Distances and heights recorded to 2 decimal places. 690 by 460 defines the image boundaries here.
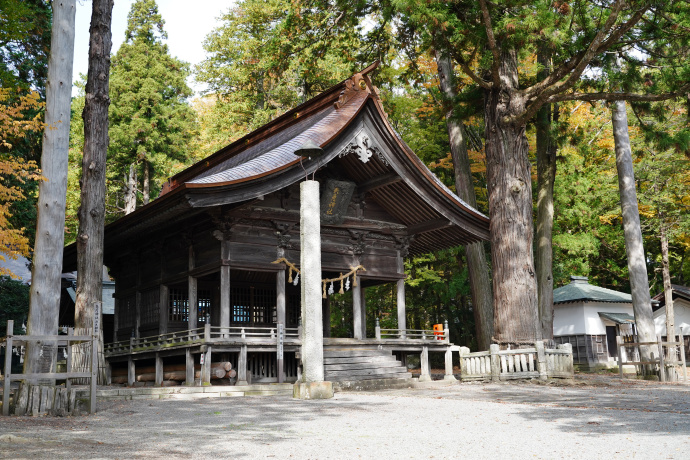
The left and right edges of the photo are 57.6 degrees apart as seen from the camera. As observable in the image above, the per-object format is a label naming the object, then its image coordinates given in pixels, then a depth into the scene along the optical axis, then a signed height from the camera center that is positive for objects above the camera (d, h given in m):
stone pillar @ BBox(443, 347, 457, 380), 16.78 -0.60
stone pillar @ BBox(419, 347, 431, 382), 16.91 -0.64
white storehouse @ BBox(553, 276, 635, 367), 28.12 +0.86
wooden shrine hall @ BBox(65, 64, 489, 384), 14.89 +3.04
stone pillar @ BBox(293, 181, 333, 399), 10.52 +0.77
